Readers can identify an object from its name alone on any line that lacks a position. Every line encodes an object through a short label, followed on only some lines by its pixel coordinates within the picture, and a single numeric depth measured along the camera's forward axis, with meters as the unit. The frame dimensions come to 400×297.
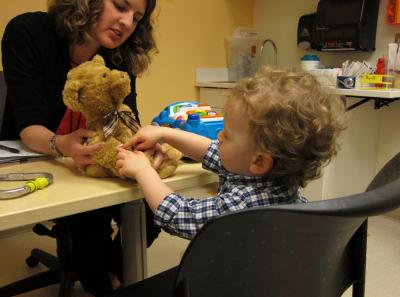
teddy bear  0.72
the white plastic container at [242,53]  2.91
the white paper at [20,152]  0.87
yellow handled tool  0.62
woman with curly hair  0.98
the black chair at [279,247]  0.39
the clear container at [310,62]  2.33
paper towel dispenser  2.24
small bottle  2.10
